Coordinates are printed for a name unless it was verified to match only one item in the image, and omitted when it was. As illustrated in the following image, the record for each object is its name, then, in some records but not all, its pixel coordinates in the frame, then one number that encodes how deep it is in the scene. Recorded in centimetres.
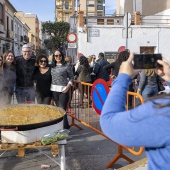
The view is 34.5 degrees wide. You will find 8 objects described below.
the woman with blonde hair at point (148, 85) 674
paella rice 368
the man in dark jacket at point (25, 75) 579
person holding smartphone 122
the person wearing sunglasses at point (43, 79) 579
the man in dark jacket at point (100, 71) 985
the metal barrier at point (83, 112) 440
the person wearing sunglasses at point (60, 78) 576
